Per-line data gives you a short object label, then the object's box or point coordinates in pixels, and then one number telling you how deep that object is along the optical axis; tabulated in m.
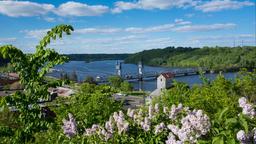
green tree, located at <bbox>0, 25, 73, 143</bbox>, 3.67
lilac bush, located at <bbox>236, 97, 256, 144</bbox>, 2.57
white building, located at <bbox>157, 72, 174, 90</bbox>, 42.57
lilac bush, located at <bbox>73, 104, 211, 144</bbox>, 4.22
